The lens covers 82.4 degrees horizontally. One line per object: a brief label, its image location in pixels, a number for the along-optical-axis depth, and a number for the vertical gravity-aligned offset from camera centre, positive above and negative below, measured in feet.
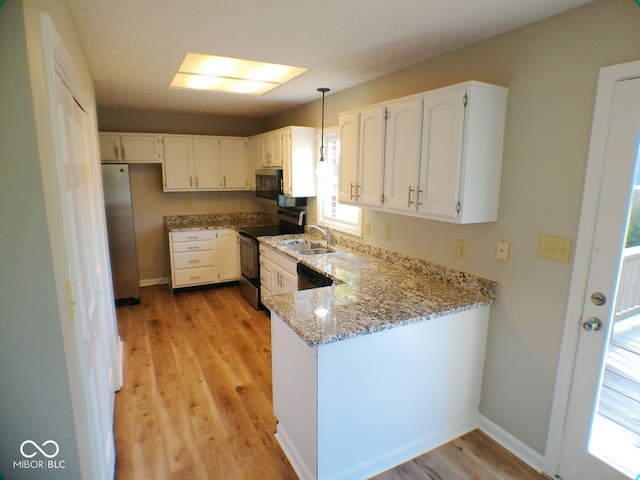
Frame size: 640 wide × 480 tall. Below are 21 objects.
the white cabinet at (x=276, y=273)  10.84 -3.12
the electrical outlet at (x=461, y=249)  7.72 -1.51
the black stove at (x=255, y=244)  14.11 -2.76
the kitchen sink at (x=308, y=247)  12.04 -2.42
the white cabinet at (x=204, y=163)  15.87 +0.49
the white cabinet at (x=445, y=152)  6.42 +0.47
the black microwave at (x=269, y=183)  14.00 -0.32
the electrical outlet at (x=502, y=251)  6.90 -1.38
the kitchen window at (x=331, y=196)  11.93 -0.75
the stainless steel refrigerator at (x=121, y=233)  13.83 -2.31
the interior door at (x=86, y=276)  4.38 -1.54
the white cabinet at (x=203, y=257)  15.65 -3.60
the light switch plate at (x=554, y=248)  5.96 -1.16
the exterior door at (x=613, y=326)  5.23 -2.24
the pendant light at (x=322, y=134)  11.20 +1.40
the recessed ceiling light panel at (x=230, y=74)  9.10 +2.73
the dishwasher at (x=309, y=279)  9.04 -2.64
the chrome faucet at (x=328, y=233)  12.29 -1.93
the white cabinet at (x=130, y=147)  14.66 +1.04
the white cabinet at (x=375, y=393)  5.91 -3.83
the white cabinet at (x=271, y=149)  13.92 +1.00
